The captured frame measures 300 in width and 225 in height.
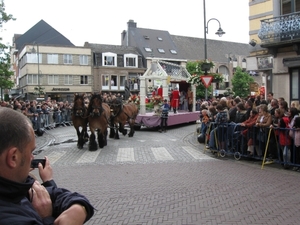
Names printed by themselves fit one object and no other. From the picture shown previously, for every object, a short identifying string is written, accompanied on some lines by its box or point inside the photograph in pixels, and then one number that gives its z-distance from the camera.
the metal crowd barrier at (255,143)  9.20
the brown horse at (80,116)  12.80
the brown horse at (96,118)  12.52
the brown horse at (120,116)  16.50
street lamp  20.09
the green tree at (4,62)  23.57
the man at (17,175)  1.56
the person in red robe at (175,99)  23.92
